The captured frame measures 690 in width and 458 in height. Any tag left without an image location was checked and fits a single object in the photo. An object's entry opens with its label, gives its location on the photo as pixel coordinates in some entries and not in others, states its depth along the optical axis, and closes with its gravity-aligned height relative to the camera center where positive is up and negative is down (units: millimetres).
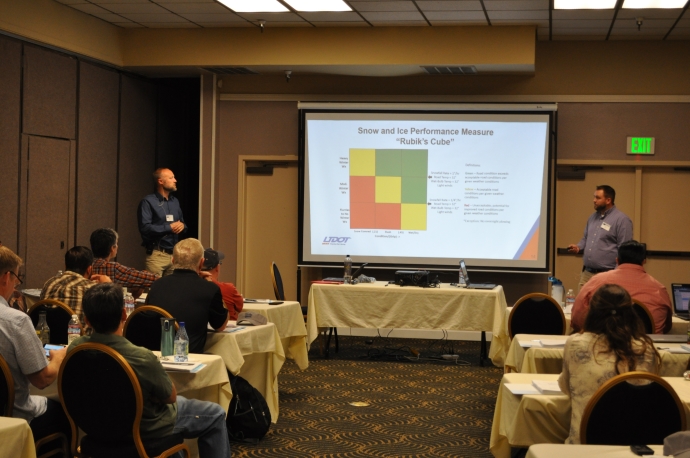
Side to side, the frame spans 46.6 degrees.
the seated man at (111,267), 5324 -429
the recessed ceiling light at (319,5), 7473 +1928
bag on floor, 4809 -1253
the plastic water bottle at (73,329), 4197 -663
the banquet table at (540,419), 3395 -880
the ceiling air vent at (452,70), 8594 +1535
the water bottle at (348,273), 7629 -618
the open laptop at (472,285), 7406 -693
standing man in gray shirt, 7695 -174
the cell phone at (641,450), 2541 -753
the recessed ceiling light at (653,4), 7176 +1916
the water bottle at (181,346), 3963 -705
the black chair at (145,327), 4402 -681
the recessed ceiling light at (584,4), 7250 +1919
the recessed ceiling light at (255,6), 7516 +1928
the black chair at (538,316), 5680 -736
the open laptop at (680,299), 5805 -607
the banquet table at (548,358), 4180 -796
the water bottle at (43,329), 4154 -658
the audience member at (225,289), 5082 -525
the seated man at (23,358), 3197 -632
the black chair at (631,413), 3053 -763
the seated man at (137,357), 3158 -604
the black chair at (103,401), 3092 -771
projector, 7465 -637
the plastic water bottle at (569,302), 6227 -710
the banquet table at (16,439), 2729 -819
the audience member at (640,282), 4930 -421
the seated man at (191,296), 4500 -515
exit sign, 8742 +760
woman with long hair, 3221 -563
